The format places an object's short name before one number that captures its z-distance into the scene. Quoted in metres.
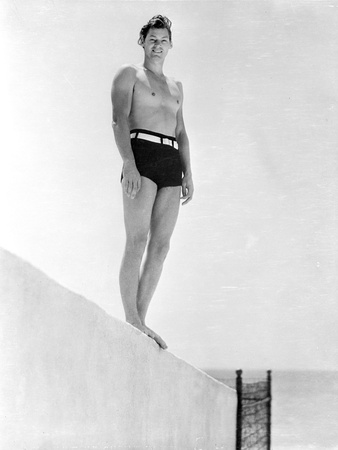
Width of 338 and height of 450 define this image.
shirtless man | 3.26
